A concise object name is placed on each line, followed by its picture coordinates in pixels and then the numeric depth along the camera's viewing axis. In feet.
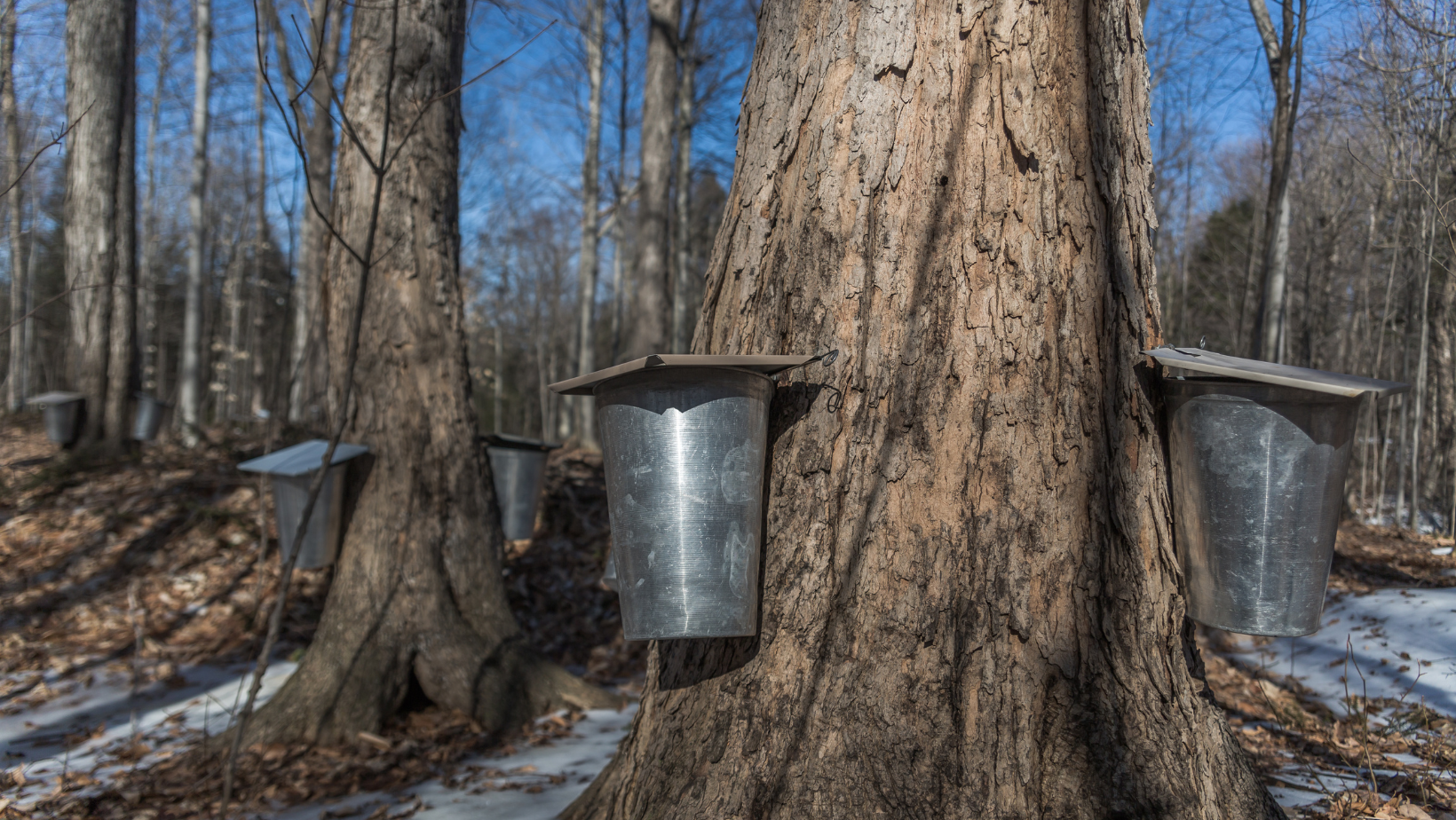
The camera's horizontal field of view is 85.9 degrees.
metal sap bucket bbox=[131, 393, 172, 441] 24.44
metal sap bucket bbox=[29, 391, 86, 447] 21.07
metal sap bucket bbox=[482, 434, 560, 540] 15.14
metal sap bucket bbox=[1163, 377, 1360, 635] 5.32
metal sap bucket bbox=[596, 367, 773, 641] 5.25
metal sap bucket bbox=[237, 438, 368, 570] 10.62
